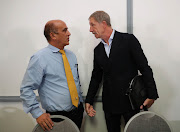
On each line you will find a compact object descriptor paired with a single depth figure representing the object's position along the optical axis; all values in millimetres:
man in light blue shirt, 1271
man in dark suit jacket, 1454
